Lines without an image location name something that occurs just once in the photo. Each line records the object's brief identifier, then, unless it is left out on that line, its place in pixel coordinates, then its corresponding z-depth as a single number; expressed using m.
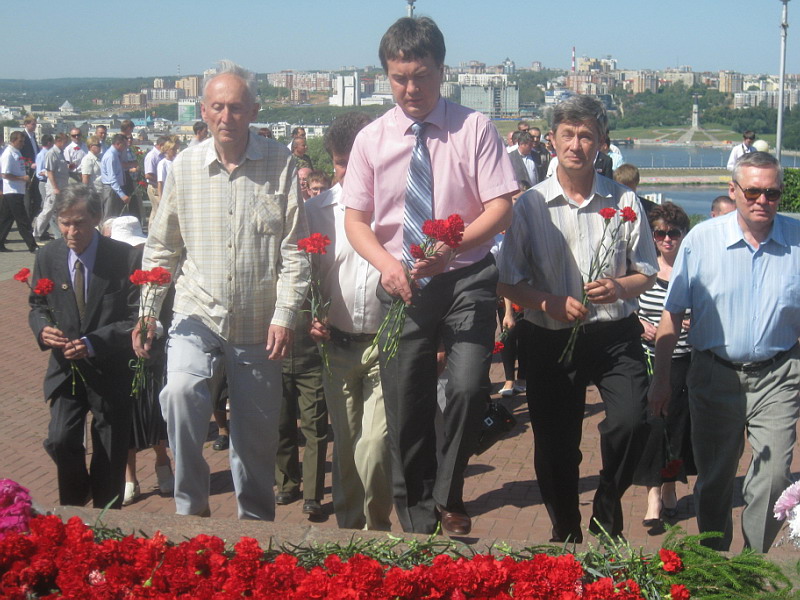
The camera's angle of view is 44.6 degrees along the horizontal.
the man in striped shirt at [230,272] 4.16
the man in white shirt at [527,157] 13.88
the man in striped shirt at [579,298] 4.21
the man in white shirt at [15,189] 16.78
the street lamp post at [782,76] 24.50
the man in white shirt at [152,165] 17.23
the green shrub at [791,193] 20.59
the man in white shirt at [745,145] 16.36
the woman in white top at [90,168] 17.97
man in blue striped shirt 4.21
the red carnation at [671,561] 3.08
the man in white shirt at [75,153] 19.03
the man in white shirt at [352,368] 4.48
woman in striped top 5.48
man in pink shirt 3.95
